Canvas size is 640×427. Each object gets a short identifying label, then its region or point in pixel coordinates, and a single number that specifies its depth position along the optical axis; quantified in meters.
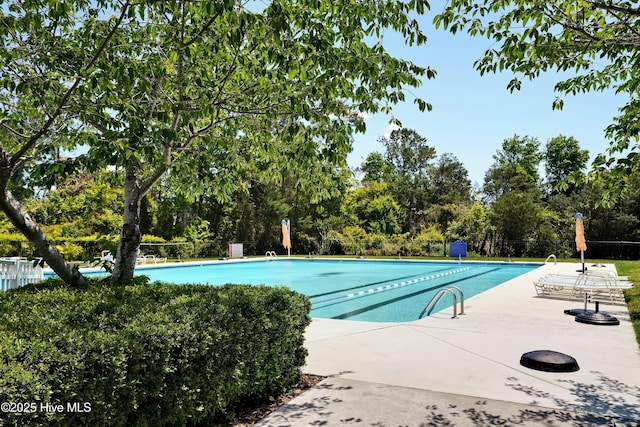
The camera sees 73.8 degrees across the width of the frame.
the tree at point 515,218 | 25.28
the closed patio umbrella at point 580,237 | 13.97
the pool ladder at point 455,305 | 7.84
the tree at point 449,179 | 40.09
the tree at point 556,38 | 4.11
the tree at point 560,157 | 41.00
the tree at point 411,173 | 38.31
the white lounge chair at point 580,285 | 9.05
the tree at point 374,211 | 33.56
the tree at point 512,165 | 40.22
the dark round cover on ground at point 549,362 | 4.67
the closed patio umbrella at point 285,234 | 25.66
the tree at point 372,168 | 42.78
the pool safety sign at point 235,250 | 26.94
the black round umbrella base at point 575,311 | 7.70
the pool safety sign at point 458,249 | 24.78
